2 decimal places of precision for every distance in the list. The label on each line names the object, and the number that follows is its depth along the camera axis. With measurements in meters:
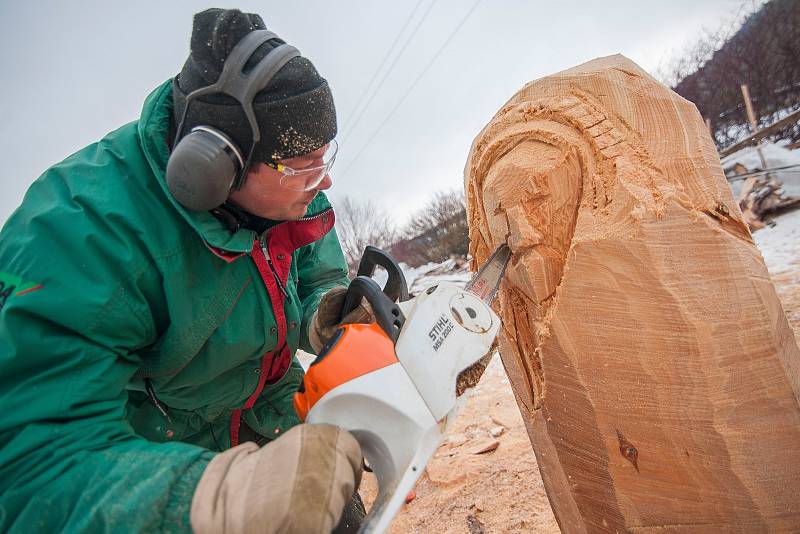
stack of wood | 5.14
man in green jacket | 0.65
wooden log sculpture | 0.81
